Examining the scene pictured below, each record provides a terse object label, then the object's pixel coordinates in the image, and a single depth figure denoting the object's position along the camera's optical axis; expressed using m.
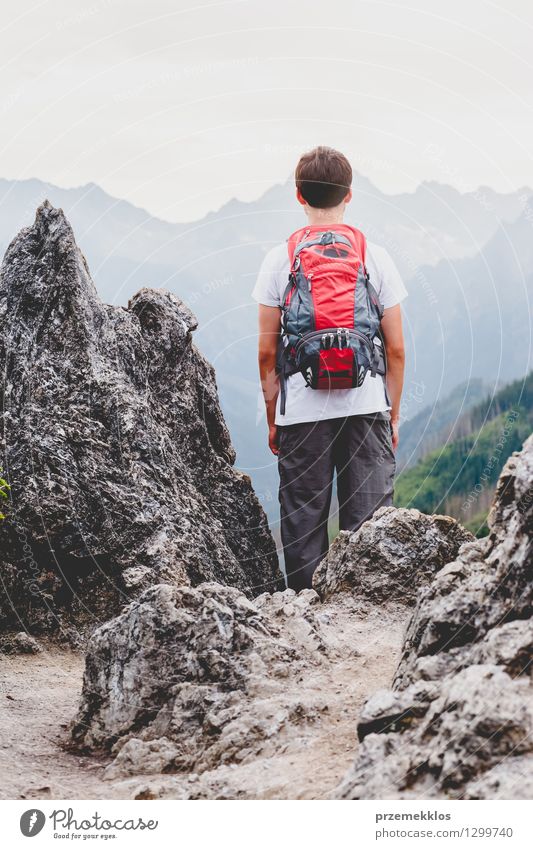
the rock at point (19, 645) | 9.77
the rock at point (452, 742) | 4.86
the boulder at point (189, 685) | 6.57
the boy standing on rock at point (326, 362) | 9.59
